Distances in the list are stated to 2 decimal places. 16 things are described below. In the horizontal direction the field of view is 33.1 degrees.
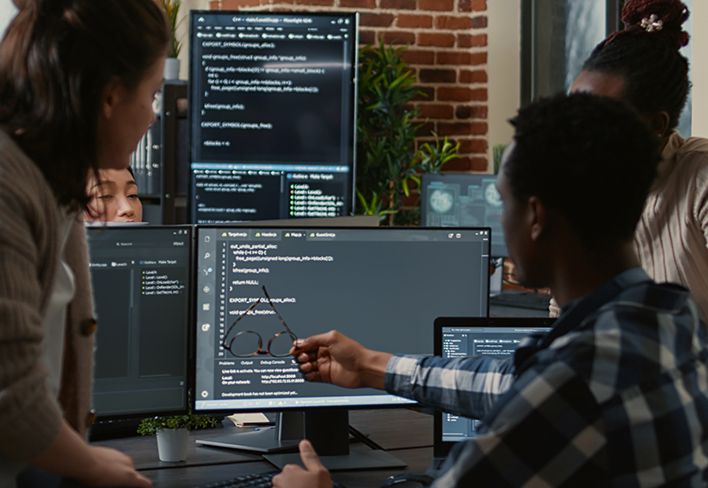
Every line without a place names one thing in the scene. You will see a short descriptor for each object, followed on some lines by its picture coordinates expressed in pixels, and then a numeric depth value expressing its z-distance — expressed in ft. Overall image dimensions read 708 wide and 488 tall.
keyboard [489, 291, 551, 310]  15.79
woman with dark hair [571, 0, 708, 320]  6.78
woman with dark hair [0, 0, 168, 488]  3.97
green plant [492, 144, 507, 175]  19.69
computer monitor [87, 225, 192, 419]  6.73
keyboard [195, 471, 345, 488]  6.31
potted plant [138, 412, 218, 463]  6.91
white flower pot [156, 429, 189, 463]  6.91
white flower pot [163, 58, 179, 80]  17.79
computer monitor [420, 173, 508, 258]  17.11
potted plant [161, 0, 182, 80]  17.85
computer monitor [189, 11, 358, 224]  14.67
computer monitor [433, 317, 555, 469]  6.94
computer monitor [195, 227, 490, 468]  6.94
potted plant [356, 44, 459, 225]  18.85
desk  6.64
